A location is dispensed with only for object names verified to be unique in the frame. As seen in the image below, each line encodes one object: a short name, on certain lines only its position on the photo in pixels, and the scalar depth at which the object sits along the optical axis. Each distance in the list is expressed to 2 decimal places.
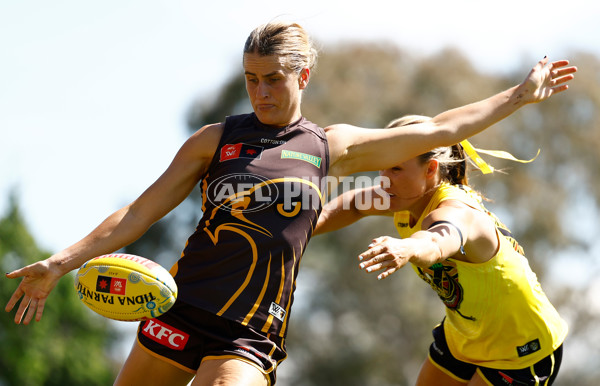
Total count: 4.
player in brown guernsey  8.20
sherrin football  7.82
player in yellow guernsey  9.38
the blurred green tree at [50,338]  57.81
